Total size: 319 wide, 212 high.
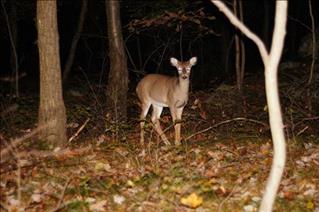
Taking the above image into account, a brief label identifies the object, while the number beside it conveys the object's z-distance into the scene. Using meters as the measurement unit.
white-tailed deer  10.39
